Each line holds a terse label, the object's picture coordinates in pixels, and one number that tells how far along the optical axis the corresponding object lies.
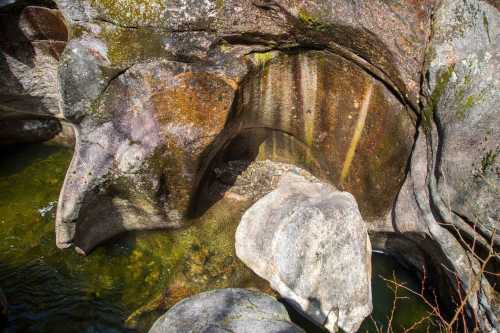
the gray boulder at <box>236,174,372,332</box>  4.02
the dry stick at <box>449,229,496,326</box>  3.23
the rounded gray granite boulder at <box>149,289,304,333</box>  3.46
